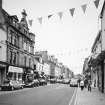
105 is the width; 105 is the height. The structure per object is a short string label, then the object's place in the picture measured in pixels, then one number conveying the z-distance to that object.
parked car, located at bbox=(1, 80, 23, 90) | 25.19
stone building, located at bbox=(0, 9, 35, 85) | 31.74
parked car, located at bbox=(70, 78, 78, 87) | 39.19
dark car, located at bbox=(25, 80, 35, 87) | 32.99
